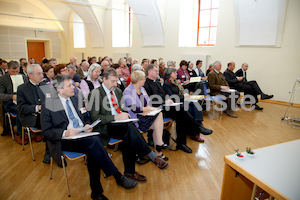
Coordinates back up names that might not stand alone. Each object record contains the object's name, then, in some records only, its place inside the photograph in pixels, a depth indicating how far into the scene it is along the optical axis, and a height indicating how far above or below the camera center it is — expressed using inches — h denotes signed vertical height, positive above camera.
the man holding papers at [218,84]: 209.9 -17.7
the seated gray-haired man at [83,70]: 220.1 -6.2
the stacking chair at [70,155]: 82.6 -40.0
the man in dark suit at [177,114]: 128.6 -31.5
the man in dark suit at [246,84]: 241.4 -19.4
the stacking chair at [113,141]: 96.2 -38.5
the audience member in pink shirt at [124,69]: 227.9 -3.9
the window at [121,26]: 482.6 +105.8
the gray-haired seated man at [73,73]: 176.7 -8.1
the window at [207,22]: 337.4 +84.9
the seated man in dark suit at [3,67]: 216.8 -5.1
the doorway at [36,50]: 601.8 +44.8
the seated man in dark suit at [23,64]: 263.6 -2.1
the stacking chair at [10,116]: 137.0 -39.8
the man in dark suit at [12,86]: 137.3 -16.9
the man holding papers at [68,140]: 82.9 -33.4
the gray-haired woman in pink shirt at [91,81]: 143.8 -12.5
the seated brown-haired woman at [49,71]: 147.4 -5.7
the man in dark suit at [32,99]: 111.7 -21.5
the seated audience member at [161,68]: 259.8 -1.6
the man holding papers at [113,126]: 95.7 -31.0
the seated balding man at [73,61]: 270.9 +5.0
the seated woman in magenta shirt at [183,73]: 238.5 -7.1
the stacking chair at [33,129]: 111.3 -38.9
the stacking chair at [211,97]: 191.9 -29.9
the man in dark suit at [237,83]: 236.5 -18.0
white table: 47.9 -28.9
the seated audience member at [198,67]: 272.7 +0.5
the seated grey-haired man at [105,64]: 199.5 +1.3
